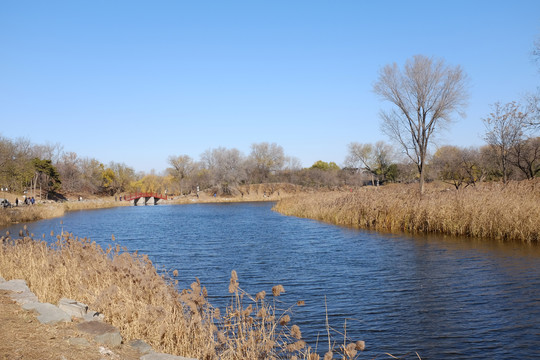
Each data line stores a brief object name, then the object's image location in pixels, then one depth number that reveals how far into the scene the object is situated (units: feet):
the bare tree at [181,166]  306.35
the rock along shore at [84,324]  16.72
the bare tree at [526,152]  98.43
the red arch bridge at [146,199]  226.79
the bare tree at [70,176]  256.11
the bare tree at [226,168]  248.93
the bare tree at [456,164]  137.94
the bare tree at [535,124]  78.03
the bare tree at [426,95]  105.19
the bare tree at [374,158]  269.03
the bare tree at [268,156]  318.04
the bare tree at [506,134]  100.58
